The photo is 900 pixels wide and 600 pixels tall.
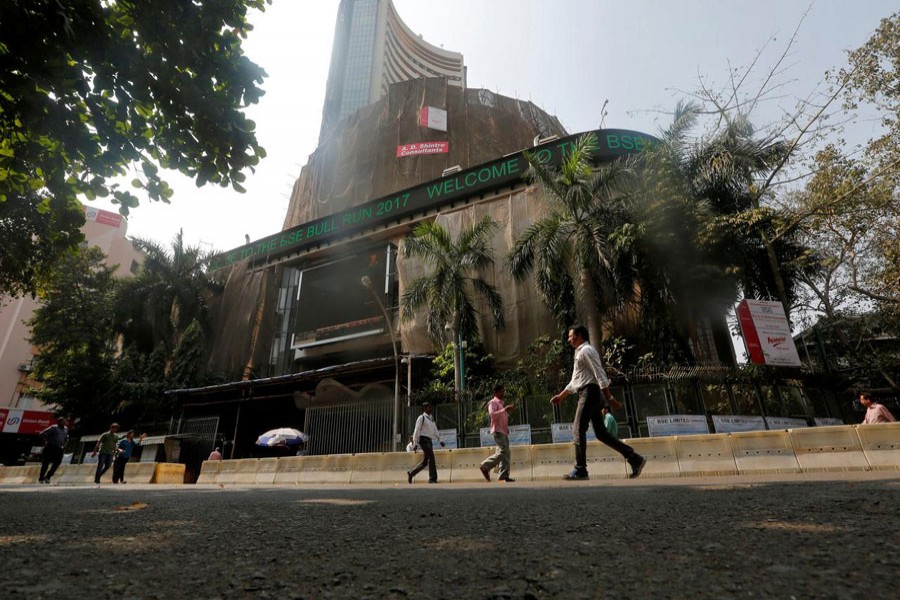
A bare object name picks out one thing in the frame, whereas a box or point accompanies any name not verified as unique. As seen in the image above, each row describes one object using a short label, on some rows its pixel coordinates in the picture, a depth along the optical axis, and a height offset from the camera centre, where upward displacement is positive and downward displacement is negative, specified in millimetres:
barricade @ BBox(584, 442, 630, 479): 8906 +161
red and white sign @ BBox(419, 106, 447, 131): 31891 +22158
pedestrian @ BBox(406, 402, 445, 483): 8828 +613
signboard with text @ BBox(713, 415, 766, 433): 12500 +1127
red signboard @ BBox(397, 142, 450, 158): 31266 +19907
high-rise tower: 66375 +60062
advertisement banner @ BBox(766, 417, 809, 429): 13102 +1186
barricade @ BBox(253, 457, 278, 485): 12500 +153
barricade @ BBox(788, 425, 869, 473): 7336 +270
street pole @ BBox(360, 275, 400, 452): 15932 +1804
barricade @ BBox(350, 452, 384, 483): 11102 +166
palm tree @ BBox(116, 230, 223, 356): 27641 +9916
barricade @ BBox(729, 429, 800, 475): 7797 +250
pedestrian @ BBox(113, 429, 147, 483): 14211 +621
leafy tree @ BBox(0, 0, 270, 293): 3834 +3371
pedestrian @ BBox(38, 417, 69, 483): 11828 +869
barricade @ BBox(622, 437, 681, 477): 8477 +262
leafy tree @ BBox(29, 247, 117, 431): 24562 +7216
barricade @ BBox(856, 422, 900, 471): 7074 +315
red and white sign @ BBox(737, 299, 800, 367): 14938 +3959
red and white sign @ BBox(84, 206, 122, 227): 47656 +24630
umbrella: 17670 +1375
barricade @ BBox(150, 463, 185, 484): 15633 +174
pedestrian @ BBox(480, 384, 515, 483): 8164 +575
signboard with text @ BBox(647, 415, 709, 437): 12234 +1075
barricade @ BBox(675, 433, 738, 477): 8164 +241
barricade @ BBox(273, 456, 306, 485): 12172 +184
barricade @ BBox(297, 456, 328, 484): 11922 +168
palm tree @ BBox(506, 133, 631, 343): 15672 +7091
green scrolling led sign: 22750 +14113
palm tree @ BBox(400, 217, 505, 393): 17359 +6490
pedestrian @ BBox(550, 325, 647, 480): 5242 +814
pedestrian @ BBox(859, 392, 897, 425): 8594 +881
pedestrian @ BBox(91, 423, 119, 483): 13297 +805
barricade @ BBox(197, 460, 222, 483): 14219 +196
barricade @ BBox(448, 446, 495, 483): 10297 +181
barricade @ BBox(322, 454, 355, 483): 11501 +176
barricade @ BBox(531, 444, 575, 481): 9297 +213
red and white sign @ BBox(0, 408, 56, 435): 33781 +4068
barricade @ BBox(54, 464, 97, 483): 16984 +238
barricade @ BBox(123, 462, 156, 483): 15710 +224
